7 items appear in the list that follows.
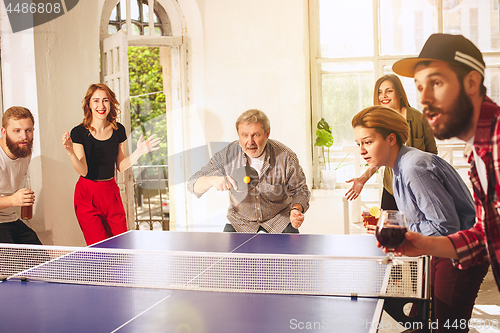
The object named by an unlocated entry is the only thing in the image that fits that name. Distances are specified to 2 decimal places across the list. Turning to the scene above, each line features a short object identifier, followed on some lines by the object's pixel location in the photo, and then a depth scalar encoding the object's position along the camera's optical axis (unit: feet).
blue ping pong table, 4.83
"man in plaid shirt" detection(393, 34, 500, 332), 3.96
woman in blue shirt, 5.98
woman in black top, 12.52
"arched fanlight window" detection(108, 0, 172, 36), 19.11
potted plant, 19.04
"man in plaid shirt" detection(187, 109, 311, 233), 11.44
